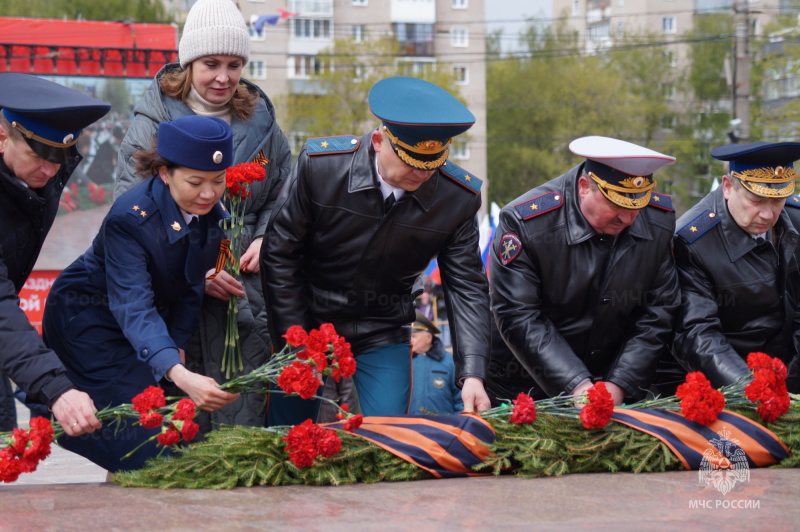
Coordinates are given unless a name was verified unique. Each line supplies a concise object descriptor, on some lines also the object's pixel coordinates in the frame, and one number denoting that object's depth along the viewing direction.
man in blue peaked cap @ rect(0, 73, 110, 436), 3.85
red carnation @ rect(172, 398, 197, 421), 3.88
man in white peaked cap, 5.01
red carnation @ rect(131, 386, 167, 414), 3.88
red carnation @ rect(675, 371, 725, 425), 4.43
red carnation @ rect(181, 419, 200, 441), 3.83
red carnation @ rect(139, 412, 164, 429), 3.82
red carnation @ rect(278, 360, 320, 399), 3.93
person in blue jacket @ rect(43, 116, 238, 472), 4.09
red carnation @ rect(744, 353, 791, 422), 4.57
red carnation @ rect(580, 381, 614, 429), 4.29
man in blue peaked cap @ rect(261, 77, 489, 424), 4.66
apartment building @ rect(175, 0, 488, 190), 50.53
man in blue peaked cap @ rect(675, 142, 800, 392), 5.16
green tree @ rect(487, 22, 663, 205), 48.16
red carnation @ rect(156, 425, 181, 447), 3.85
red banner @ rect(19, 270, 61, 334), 15.15
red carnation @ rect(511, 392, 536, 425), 4.34
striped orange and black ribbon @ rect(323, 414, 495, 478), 4.20
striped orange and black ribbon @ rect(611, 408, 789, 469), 4.40
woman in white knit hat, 4.86
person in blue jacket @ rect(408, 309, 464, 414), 7.43
